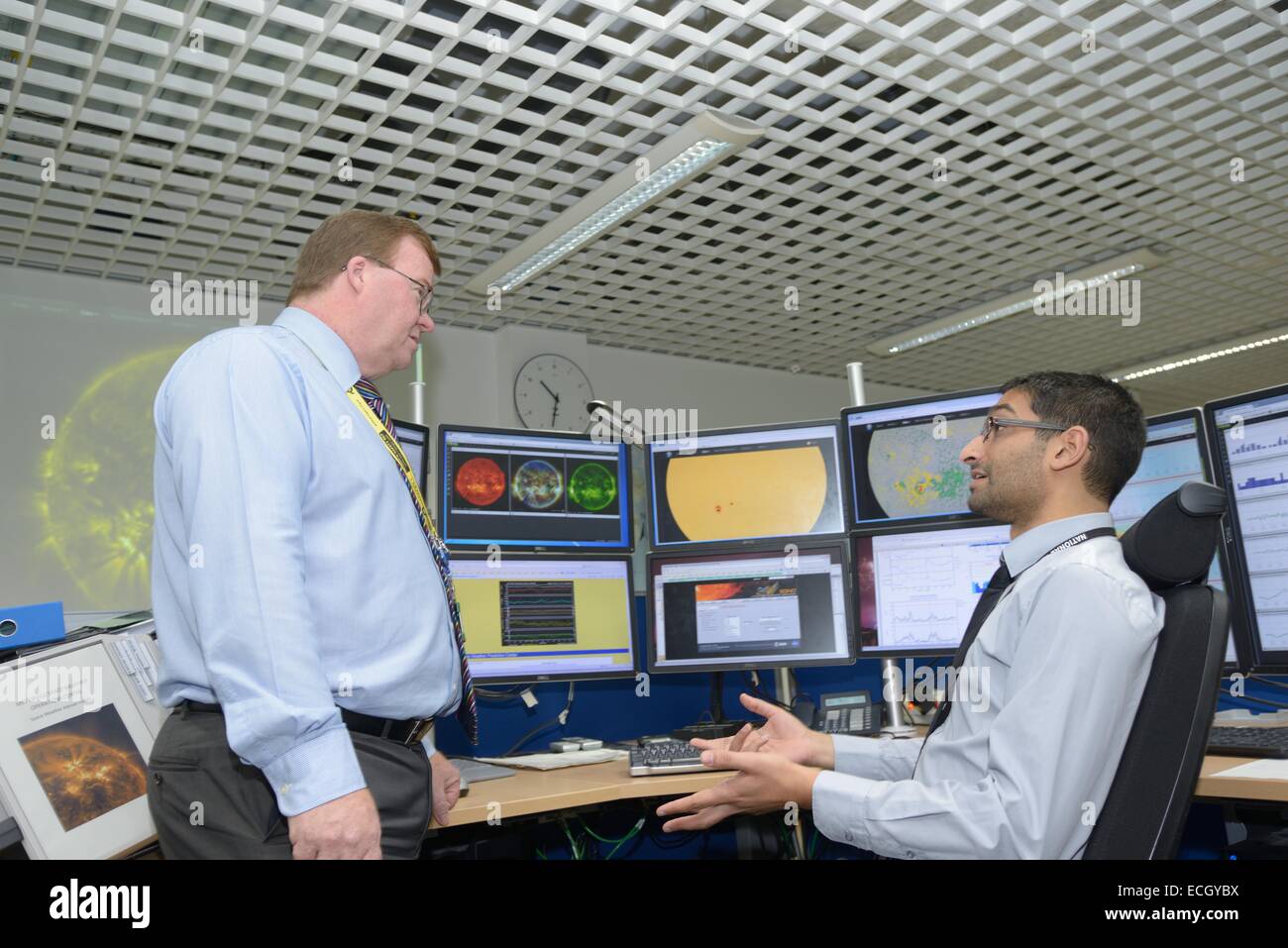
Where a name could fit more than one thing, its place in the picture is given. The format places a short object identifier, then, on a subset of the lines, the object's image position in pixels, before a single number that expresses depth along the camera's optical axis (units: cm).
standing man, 122
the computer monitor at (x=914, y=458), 249
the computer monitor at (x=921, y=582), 242
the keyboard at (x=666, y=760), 204
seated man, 121
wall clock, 647
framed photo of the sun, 139
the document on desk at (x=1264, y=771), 155
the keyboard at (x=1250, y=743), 171
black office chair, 116
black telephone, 231
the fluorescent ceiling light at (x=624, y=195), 404
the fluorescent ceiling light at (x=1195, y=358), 786
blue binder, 157
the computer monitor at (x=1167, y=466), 214
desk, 179
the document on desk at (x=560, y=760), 224
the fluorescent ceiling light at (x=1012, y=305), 589
